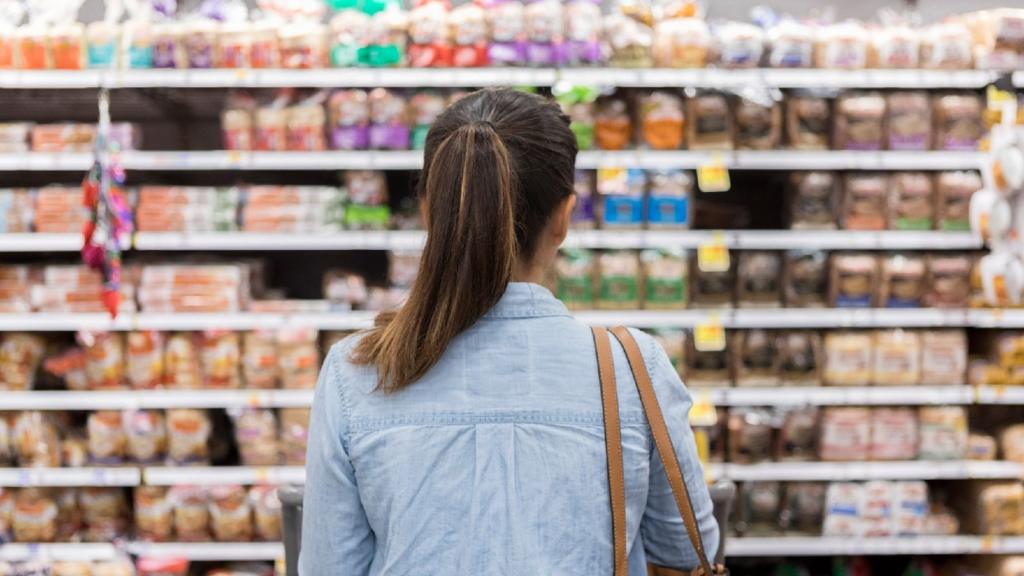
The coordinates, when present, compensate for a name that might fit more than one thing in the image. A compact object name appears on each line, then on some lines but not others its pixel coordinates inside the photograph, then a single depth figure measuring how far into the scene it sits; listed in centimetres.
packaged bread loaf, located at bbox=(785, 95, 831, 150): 333
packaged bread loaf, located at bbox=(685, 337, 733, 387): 338
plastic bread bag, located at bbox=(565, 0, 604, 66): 322
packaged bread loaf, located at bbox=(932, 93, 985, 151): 329
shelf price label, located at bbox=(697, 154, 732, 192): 321
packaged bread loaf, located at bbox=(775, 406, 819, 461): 339
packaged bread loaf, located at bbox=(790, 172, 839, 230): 337
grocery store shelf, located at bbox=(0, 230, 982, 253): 324
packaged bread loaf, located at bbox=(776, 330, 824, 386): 337
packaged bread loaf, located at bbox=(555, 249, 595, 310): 332
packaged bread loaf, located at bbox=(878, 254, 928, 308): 335
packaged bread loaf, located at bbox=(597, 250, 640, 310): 332
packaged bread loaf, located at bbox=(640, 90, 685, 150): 329
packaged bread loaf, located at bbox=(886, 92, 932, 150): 330
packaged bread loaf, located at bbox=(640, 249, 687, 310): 333
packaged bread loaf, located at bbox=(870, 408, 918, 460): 339
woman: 108
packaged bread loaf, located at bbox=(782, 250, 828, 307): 338
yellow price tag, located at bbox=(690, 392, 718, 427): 321
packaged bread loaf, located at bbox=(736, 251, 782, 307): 338
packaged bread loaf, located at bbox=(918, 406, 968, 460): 338
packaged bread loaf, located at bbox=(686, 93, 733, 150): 329
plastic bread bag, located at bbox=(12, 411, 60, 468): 335
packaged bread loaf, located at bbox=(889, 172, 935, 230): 333
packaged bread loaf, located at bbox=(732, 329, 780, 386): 337
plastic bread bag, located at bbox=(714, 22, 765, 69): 322
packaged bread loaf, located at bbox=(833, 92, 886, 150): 329
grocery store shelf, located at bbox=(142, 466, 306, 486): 332
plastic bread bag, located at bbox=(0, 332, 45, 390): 338
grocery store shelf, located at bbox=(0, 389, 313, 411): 331
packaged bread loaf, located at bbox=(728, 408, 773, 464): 336
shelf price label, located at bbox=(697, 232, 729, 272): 324
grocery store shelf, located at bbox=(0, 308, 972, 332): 329
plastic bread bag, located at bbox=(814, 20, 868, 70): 323
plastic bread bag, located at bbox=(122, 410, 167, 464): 334
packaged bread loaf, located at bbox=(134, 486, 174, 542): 336
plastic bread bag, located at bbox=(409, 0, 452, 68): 320
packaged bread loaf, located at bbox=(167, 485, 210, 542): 335
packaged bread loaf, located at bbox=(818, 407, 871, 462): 337
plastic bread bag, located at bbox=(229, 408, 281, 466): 336
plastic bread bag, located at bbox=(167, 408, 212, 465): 335
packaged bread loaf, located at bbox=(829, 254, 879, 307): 335
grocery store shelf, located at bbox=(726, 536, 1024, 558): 331
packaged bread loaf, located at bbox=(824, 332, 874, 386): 336
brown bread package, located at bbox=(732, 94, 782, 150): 329
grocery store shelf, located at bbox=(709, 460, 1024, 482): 334
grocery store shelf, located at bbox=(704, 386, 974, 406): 332
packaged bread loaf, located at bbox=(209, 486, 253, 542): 333
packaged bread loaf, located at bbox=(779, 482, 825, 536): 340
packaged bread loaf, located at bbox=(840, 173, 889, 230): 333
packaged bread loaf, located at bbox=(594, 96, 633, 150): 332
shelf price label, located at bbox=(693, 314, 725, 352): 327
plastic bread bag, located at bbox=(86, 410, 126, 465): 334
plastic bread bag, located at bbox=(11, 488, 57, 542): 335
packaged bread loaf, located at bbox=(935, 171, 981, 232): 330
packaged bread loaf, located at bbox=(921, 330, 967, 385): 337
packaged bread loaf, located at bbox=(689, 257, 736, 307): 339
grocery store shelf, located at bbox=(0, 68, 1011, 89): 318
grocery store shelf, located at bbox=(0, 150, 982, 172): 322
